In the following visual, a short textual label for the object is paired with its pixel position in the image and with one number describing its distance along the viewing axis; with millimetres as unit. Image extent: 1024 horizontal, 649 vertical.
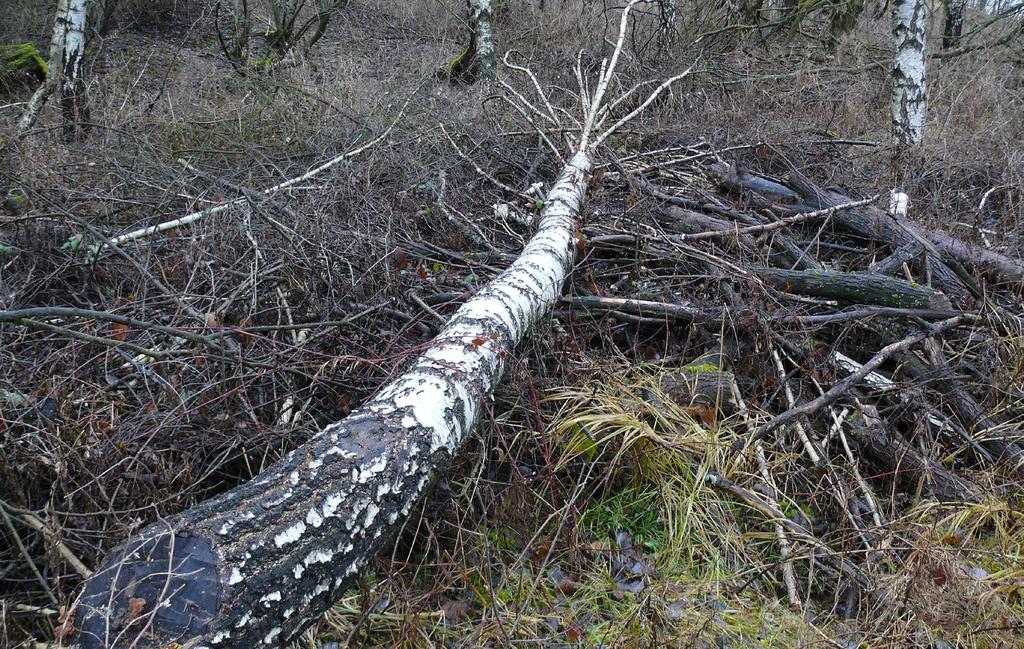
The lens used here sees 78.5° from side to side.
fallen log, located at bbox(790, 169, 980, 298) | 3574
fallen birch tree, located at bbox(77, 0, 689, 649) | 1344
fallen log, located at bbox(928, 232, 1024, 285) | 3570
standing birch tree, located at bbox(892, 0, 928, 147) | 5523
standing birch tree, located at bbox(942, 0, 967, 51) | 9250
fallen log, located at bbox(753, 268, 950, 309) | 3240
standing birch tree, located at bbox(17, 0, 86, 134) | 5457
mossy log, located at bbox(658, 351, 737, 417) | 2801
